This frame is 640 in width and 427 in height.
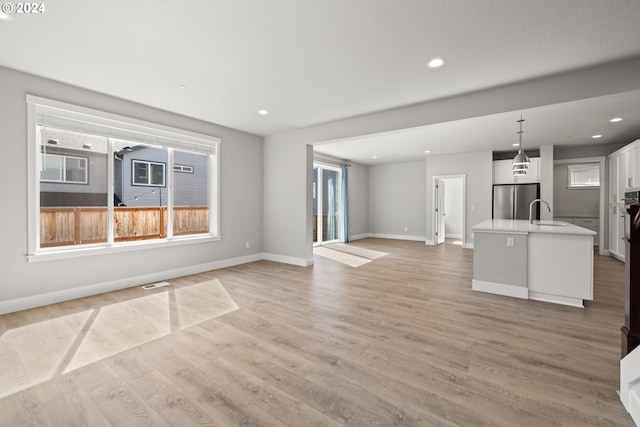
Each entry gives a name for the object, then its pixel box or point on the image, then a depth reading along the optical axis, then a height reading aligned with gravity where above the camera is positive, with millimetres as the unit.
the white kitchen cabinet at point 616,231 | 5681 -393
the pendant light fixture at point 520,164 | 4402 +792
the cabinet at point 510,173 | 7102 +1049
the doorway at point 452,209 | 8953 +125
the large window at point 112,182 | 3416 +457
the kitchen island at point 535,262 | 3301 -625
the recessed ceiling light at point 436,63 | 2820 +1564
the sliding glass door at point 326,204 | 8078 +265
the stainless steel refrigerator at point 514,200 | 7113 +341
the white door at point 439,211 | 8477 +43
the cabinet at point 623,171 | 5090 +859
